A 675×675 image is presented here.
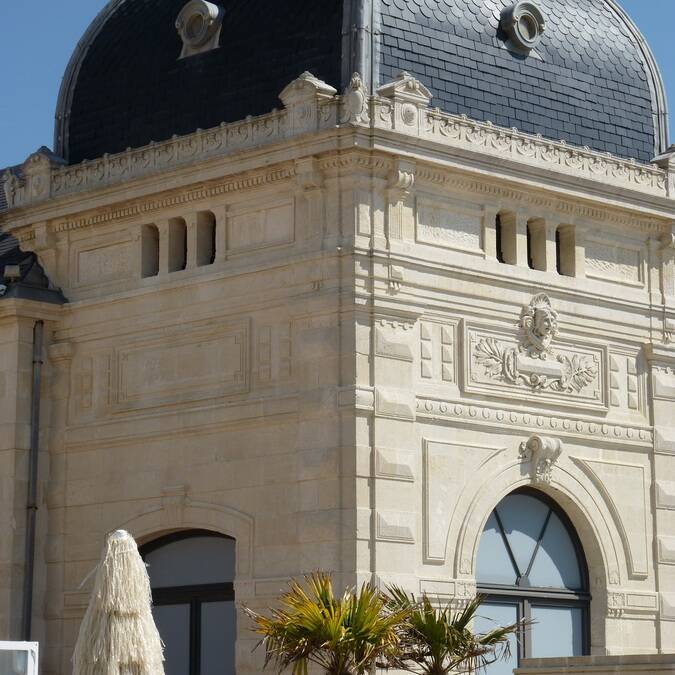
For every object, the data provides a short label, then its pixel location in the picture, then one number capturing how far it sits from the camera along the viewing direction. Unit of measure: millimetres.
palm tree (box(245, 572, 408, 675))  29750
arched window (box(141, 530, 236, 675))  37906
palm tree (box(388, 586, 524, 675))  31016
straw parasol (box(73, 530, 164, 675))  24766
